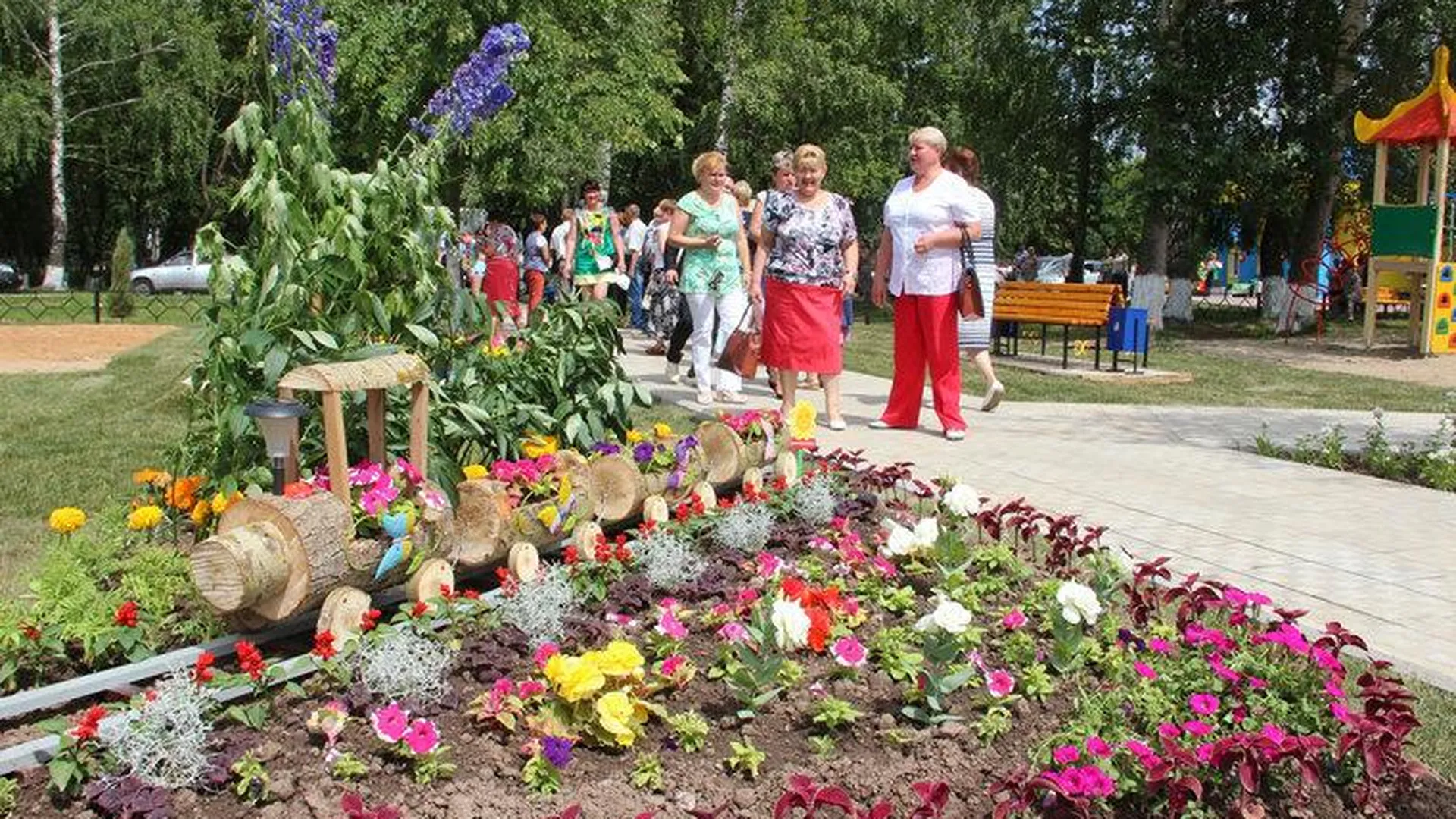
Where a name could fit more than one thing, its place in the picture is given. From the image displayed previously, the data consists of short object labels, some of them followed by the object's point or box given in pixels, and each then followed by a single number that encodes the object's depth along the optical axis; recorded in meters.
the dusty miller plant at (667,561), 4.06
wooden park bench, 13.45
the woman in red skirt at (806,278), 7.75
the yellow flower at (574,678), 3.00
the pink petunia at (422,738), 2.79
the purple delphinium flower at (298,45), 4.81
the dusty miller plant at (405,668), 3.13
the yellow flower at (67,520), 3.94
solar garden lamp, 3.82
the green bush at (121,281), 22.14
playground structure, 16.30
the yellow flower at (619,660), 3.07
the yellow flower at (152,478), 4.64
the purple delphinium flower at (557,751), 2.84
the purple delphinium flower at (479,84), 5.27
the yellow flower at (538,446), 4.98
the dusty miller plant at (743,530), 4.49
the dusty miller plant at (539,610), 3.57
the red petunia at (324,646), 3.21
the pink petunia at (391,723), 2.83
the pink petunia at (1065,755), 2.84
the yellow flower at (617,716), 2.97
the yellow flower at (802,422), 5.61
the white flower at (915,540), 4.23
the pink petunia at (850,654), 3.31
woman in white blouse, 7.67
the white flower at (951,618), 3.35
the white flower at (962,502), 4.60
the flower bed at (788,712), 2.76
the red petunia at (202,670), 2.96
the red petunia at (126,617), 3.44
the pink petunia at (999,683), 3.23
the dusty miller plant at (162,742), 2.69
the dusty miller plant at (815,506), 4.89
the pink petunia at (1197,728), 2.97
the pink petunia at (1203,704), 3.09
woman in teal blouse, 8.77
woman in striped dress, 8.38
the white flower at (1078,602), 3.58
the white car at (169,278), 38.62
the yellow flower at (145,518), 4.12
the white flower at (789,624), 3.38
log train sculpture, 3.25
